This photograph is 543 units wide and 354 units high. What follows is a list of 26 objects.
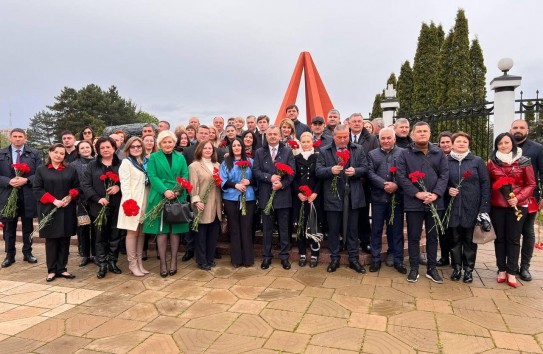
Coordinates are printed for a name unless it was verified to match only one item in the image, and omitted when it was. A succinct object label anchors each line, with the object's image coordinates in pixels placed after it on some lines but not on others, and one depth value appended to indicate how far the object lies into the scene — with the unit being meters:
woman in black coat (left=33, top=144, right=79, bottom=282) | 4.52
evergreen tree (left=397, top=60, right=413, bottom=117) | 23.37
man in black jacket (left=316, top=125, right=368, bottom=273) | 4.66
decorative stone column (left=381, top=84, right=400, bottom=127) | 11.01
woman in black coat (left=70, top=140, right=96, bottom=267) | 5.22
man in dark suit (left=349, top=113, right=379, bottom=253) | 5.11
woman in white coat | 4.62
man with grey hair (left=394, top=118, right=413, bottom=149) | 4.94
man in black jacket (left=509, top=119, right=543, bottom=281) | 4.36
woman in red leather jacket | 4.13
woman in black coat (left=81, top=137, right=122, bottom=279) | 4.73
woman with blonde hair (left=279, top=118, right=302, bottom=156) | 5.28
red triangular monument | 11.27
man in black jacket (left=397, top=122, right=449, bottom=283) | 4.23
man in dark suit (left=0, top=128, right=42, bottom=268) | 5.30
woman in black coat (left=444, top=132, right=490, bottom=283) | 4.21
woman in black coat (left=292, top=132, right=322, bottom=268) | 4.84
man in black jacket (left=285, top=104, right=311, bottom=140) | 6.15
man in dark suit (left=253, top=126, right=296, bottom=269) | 4.80
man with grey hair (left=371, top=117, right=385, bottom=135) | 6.29
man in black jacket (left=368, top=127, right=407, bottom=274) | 4.66
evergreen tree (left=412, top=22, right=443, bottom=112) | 19.98
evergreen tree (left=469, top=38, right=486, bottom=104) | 17.31
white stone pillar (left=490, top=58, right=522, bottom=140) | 7.42
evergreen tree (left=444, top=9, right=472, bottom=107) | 17.12
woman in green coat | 4.62
